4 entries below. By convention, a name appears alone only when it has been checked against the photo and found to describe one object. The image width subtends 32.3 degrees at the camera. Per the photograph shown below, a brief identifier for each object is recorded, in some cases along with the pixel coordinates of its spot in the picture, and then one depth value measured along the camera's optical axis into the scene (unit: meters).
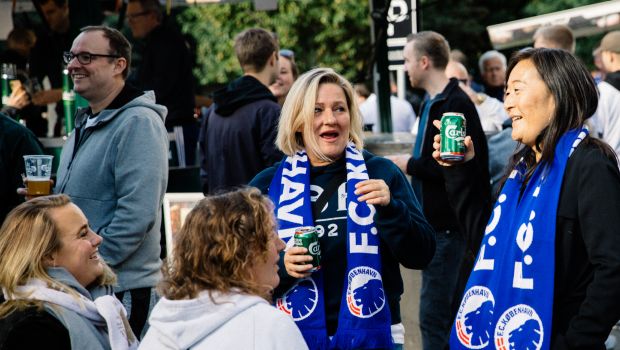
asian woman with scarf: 3.69
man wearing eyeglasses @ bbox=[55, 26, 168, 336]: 5.32
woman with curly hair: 3.17
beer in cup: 5.30
